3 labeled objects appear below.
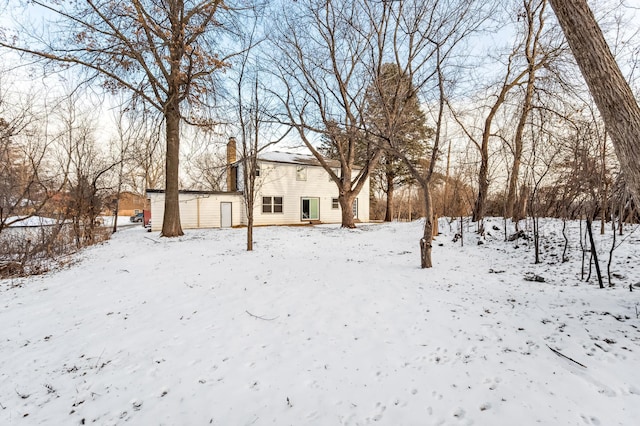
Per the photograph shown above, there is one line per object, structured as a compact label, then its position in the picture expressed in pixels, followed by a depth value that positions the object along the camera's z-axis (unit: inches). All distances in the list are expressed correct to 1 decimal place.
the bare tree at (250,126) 322.3
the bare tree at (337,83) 449.4
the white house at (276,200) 624.7
